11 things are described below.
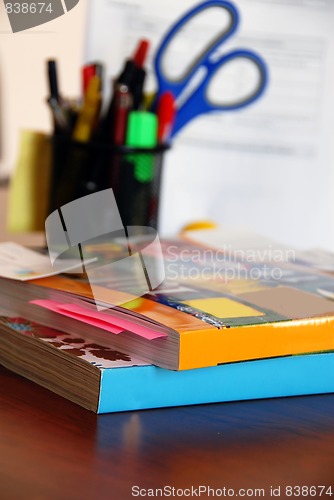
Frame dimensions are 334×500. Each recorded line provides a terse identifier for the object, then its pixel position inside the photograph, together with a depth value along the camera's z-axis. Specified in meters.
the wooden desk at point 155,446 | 1.38
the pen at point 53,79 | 1.90
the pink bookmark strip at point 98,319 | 1.53
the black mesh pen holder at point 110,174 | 1.91
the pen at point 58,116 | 1.91
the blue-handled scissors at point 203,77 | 1.97
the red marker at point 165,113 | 1.92
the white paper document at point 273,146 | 2.07
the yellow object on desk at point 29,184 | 1.98
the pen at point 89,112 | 1.91
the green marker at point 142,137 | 1.90
